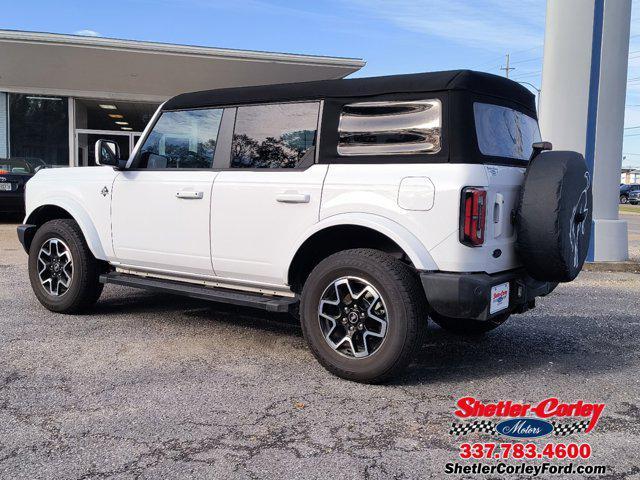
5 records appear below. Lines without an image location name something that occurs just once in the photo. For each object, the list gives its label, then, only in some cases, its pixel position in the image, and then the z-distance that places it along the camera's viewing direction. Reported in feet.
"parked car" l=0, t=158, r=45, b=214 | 41.42
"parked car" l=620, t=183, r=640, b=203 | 156.42
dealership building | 55.31
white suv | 12.10
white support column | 30.83
